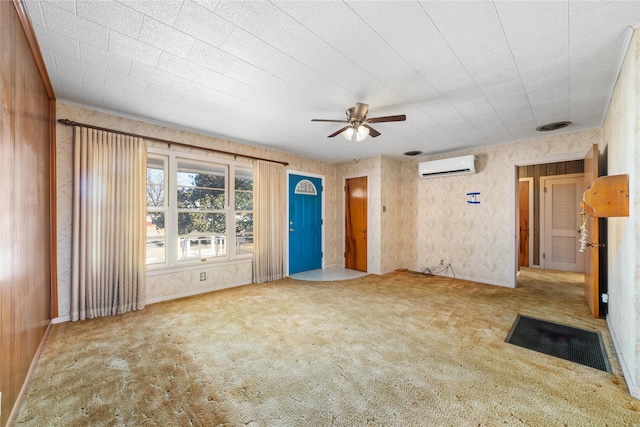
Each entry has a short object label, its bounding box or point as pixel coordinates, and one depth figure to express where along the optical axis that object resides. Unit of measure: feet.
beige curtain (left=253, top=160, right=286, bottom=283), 15.56
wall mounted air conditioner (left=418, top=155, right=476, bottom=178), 15.76
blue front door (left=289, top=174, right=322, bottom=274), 18.04
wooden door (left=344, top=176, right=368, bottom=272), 19.07
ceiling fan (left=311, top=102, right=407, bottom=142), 8.98
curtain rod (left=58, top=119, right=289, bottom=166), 9.87
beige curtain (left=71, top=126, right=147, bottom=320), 10.00
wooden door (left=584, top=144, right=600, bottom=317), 10.13
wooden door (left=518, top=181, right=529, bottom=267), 20.84
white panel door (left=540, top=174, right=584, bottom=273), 18.86
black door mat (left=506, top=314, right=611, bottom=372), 7.52
